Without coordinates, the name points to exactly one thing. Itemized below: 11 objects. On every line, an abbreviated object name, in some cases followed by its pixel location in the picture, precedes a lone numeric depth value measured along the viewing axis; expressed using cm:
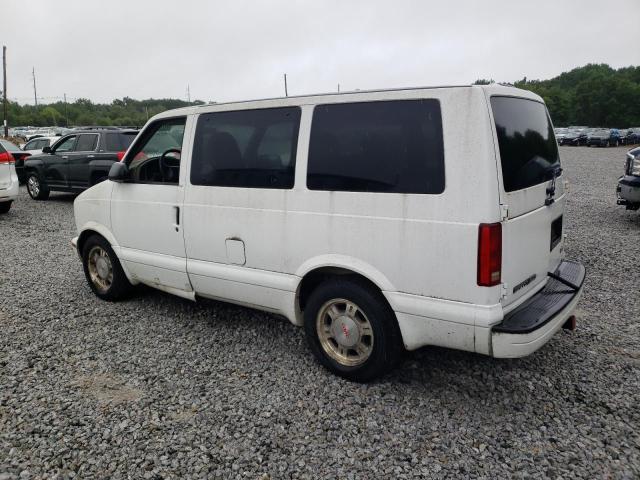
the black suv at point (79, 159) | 1173
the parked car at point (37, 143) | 1728
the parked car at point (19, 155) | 1461
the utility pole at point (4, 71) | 3938
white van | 293
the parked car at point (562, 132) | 4439
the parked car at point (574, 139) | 4306
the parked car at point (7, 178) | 1048
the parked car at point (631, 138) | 4431
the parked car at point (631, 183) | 839
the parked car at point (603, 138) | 4088
